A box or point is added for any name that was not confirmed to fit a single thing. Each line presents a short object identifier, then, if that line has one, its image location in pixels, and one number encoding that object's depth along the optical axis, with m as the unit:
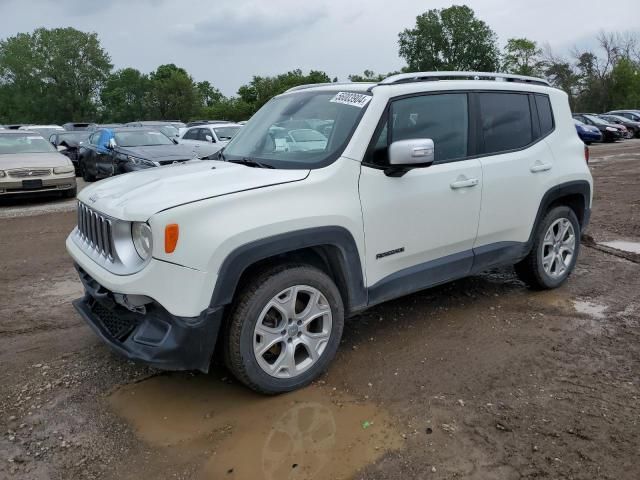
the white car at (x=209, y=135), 13.95
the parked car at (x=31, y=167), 11.16
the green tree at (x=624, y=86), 53.41
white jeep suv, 2.97
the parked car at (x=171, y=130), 20.64
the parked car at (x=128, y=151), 11.23
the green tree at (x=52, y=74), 72.75
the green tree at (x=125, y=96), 71.75
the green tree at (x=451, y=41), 71.75
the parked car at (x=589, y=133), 25.59
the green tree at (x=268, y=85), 51.38
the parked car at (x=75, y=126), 27.41
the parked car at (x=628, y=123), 29.66
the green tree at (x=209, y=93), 87.25
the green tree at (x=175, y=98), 65.69
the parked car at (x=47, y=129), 22.99
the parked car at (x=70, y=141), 18.14
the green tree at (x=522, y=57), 60.68
